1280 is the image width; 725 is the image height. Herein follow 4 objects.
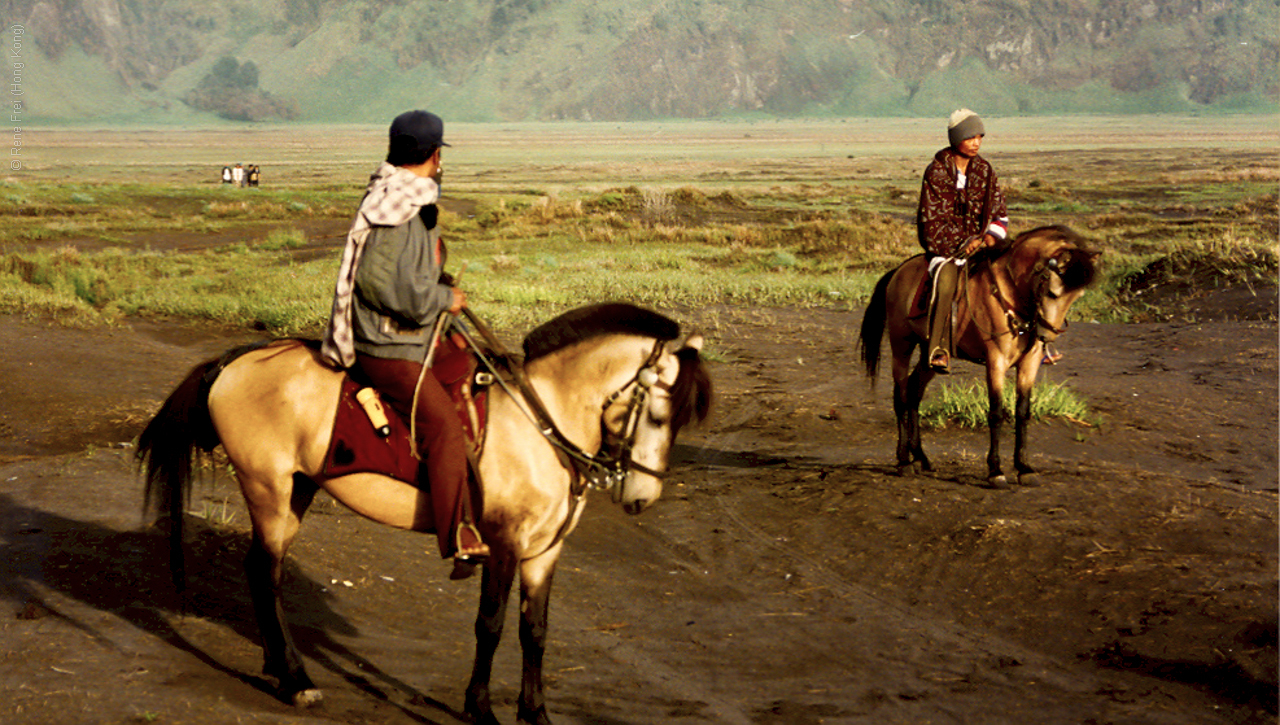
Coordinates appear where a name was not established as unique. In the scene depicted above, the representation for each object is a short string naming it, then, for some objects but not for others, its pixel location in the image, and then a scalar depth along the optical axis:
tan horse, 9.80
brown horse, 17.50
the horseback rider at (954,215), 18.27
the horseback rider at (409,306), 9.54
